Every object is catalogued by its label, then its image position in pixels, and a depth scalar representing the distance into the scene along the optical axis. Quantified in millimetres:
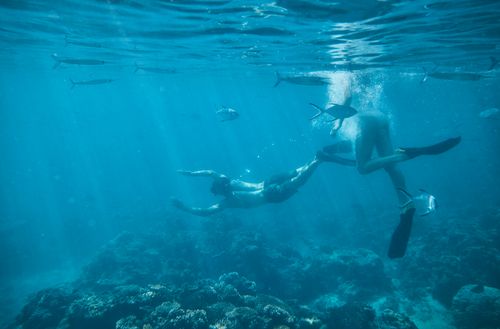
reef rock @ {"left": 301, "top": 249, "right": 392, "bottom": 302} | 13094
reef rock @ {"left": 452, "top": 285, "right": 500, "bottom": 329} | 9594
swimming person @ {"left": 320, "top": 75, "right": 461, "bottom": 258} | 7129
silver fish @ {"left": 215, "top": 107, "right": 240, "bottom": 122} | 12892
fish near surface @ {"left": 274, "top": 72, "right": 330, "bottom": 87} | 12014
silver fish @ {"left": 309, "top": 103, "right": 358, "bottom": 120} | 10430
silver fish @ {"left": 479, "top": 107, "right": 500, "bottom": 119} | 16609
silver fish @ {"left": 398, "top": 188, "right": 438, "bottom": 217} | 6644
